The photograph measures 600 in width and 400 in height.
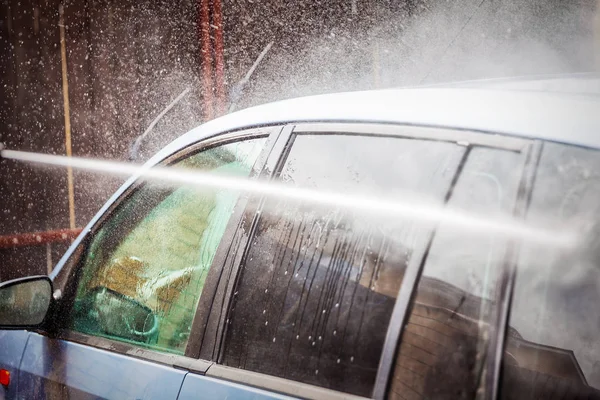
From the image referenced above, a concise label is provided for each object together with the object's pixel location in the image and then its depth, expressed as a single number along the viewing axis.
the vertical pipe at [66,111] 7.64
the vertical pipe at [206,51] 9.53
